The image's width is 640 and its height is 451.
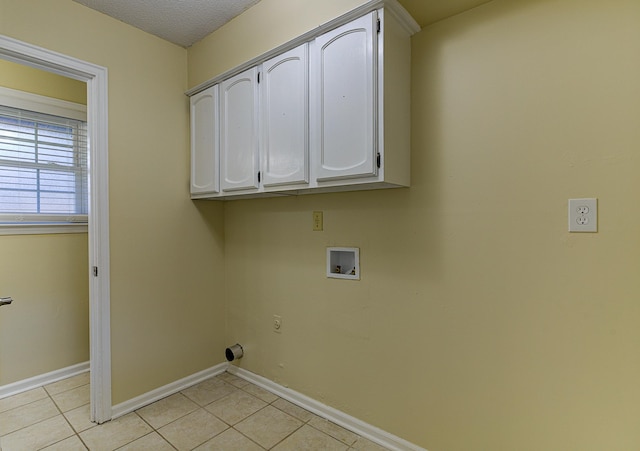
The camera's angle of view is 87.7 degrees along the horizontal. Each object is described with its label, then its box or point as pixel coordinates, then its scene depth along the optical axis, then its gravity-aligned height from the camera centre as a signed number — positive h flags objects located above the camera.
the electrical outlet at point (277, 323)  2.30 -0.70
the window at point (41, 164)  2.40 +0.45
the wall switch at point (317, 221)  2.06 +0.01
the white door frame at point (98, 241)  2.02 -0.11
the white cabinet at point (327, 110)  1.48 +0.57
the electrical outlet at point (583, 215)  1.27 +0.03
